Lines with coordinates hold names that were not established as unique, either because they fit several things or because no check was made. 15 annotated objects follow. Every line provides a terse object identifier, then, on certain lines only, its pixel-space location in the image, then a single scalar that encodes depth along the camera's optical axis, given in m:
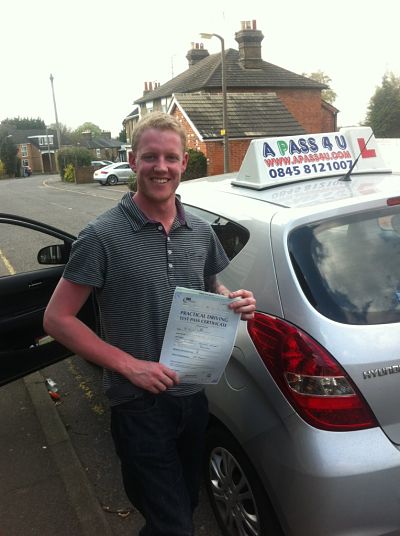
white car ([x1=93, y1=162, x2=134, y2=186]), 34.59
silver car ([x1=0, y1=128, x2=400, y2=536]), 1.74
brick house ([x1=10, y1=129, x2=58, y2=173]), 88.41
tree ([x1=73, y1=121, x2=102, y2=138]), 119.61
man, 1.62
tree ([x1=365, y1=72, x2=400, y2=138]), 47.81
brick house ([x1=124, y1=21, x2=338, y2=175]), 21.78
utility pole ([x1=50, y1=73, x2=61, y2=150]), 48.97
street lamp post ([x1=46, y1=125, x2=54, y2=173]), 83.56
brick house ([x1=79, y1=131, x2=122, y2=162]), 86.19
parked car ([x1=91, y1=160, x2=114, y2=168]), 49.17
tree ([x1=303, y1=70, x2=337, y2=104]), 73.06
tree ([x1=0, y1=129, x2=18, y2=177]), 72.06
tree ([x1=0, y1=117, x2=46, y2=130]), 123.09
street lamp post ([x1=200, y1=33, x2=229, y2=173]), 18.69
